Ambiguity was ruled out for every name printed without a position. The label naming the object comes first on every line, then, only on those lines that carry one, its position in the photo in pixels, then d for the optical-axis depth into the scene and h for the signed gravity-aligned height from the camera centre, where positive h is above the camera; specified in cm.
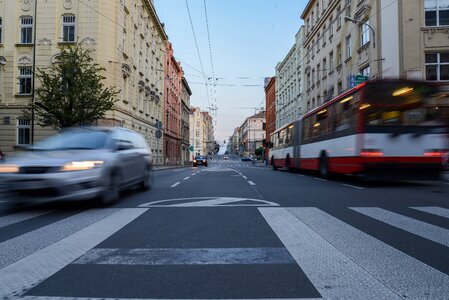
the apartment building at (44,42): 2722 +857
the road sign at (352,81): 2382 +494
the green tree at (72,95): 2045 +349
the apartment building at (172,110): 5409 +765
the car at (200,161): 5048 -48
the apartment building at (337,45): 2630 +1004
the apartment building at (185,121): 7362 +778
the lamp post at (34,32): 2748 +931
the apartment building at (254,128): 13862 +1103
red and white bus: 1132 +86
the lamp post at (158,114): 4305 +552
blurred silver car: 648 -20
